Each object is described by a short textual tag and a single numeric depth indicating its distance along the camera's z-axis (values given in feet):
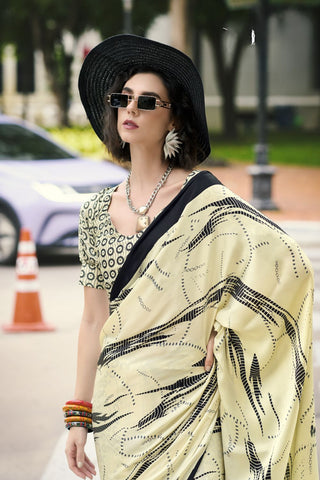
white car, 37.65
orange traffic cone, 27.73
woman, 8.80
